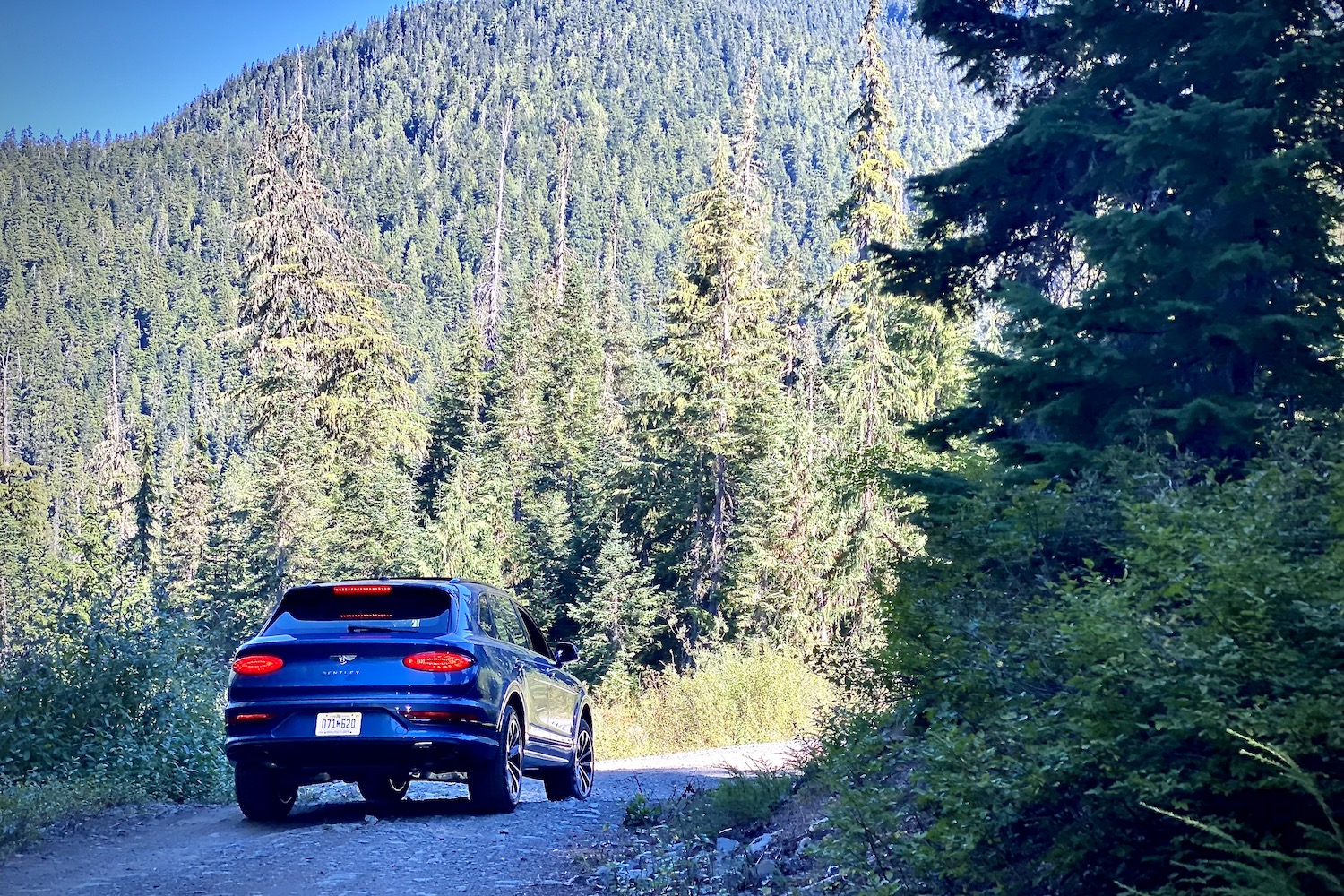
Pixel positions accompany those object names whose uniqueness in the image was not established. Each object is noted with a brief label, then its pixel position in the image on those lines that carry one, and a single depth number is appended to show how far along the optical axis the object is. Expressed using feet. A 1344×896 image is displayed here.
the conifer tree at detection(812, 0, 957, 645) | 107.14
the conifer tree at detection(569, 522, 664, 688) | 137.39
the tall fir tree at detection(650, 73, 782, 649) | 126.00
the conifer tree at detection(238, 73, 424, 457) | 160.66
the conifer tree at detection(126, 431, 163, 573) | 226.79
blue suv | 30.09
